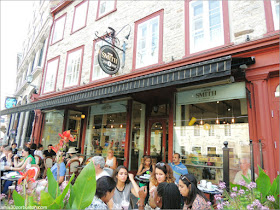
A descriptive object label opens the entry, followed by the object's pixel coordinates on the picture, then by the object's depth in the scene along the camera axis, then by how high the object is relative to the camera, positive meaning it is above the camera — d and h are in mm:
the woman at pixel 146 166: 6078 -865
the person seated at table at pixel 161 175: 3645 -662
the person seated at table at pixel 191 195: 2619 -781
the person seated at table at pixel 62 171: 4820 -882
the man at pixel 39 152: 8436 -723
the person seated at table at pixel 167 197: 2270 -678
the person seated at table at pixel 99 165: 3575 -526
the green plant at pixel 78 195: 915 -283
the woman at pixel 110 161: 6898 -828
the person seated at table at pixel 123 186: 3191 -832
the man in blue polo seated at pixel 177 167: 5480 -761
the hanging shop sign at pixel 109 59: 7069 +3045
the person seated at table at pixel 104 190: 1982 -555
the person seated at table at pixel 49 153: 8973 -802
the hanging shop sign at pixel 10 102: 16944 +2951
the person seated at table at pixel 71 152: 8789 -691
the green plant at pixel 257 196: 1599 -474
